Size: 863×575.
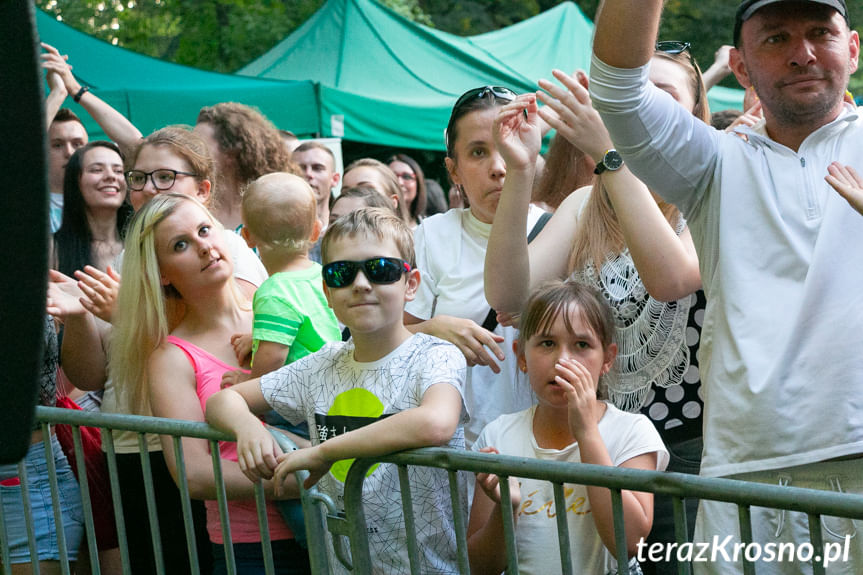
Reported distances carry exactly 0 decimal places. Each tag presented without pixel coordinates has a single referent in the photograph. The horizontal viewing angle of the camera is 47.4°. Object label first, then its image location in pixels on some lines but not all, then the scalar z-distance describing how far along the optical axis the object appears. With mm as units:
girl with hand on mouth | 2479
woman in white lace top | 2588
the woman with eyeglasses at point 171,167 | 4148
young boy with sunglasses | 2541
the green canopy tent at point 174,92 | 9070
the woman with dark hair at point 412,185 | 7992
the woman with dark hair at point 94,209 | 4664
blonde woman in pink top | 3145
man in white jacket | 2113
